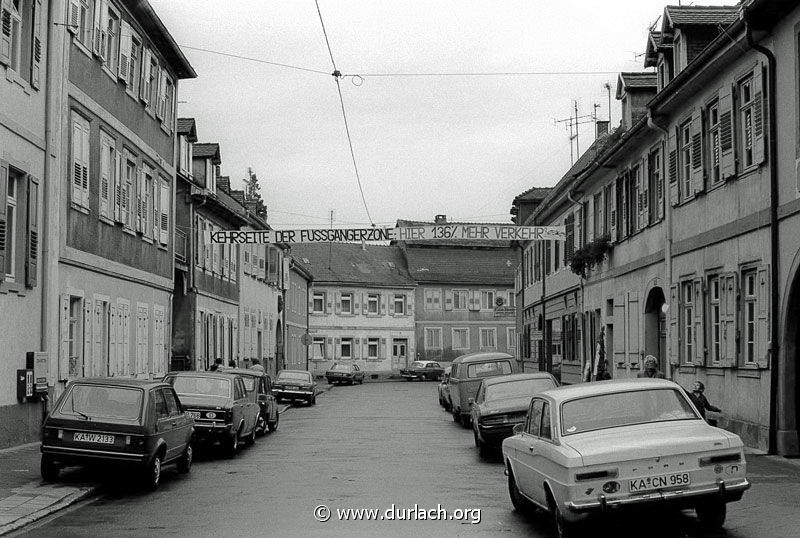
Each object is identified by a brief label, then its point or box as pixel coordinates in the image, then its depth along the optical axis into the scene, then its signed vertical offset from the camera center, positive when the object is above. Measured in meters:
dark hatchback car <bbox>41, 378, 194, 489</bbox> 15.66 -1.21
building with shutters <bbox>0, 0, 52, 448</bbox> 20.28 +2.57
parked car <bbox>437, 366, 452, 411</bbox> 42.28 -1.99
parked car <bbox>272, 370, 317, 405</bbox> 46.38 -1.95
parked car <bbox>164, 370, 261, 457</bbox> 21.39 -1.25
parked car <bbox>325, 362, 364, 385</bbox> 77.00 -2.35
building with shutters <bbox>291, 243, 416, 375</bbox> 94.69 +2.16
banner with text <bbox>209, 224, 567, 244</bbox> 32.28 +2.92
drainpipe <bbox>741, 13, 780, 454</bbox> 19.39 +1.53
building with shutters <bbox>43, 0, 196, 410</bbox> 23.81 +3.50
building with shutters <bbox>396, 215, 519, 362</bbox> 97.81 +3.32
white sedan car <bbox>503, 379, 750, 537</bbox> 10.27 -1.05
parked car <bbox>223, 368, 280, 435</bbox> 27.86 -1.35
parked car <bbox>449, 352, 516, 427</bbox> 32.19 -0.95
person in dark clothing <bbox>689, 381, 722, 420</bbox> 16.98 -0.93
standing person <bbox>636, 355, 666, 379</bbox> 18.88 -0.49
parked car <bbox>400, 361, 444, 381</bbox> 87.06 -2.47
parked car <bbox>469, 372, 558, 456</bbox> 21.36 -1.24
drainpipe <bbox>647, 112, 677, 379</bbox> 26.75 +2.64
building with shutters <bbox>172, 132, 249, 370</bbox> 41.38 +2.59
